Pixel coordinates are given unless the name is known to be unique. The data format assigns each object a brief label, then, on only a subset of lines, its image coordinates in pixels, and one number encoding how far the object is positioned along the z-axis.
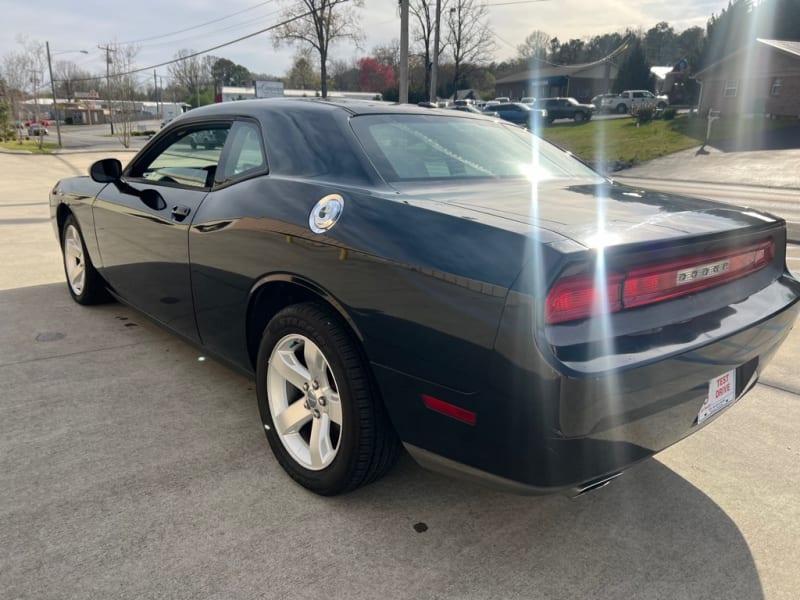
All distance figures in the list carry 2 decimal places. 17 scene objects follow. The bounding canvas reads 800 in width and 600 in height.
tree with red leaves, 78.12
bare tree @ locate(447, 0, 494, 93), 53.38
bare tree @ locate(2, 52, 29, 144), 38.38
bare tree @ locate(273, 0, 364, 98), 45.56
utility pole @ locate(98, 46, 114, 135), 34.54
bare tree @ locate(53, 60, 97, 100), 71.50
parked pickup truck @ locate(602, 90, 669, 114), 48.53
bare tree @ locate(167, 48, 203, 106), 83.16
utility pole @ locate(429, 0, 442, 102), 25.11
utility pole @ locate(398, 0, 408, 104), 17.19
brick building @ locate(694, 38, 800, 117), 36.25
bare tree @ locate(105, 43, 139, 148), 32.44
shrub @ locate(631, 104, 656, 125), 36.78
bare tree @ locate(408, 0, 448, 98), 50.53
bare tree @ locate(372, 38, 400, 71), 76.86
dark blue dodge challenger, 1.67
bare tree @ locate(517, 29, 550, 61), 80.44
